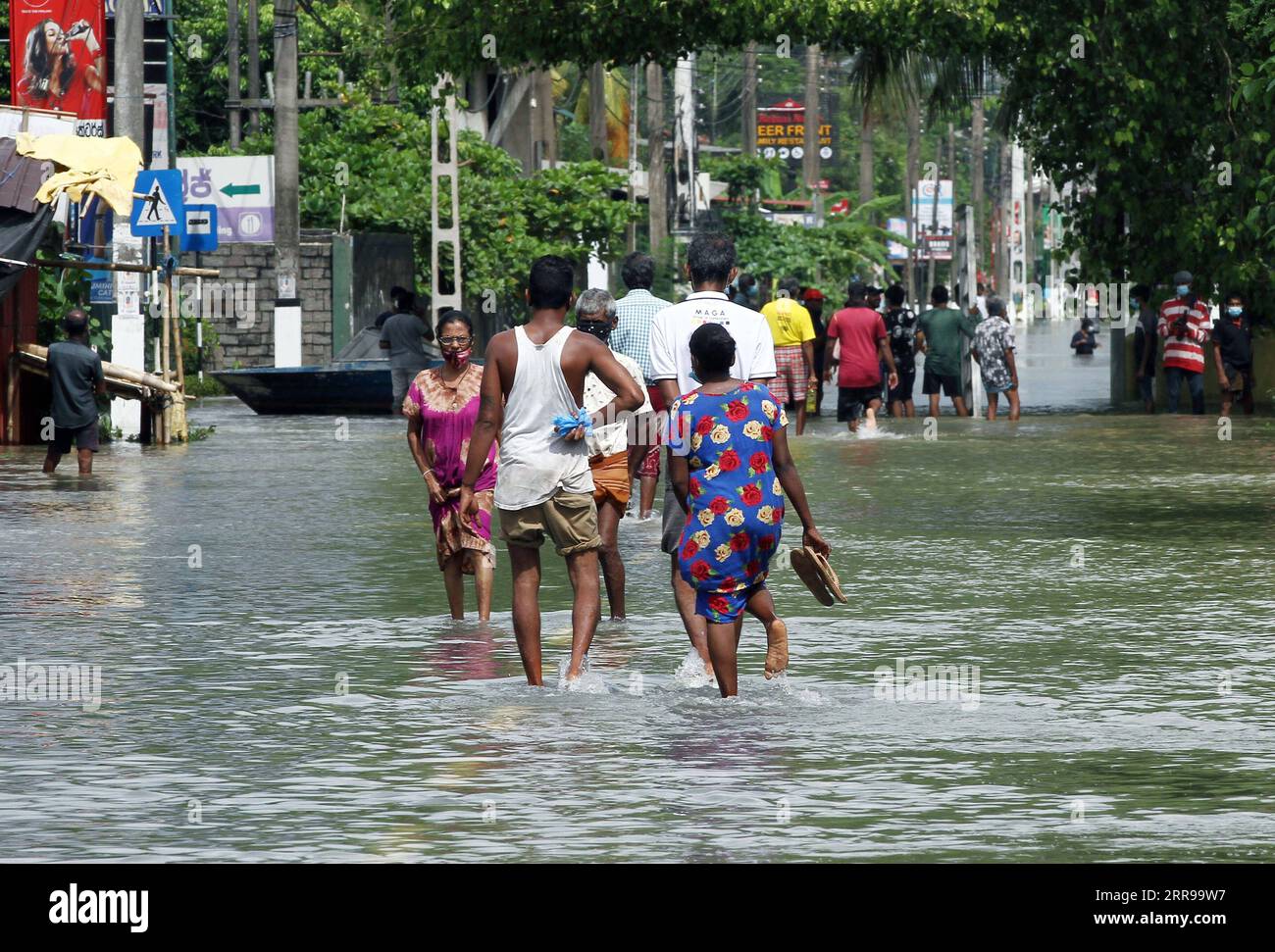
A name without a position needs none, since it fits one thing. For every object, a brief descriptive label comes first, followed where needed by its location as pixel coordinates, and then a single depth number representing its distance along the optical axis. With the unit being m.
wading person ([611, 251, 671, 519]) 14.62
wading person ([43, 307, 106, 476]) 20.97
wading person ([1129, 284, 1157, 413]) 32.25
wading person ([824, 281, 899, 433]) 27.08
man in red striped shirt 29.80
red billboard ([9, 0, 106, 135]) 26.64
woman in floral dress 9.63
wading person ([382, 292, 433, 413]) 29.73
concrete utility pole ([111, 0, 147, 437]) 26.59
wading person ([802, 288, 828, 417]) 31.69
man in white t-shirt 10.72
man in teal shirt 30.44
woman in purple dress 12.07
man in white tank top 9.92
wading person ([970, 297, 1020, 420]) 29.92
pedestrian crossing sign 25.17
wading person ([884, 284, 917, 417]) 31.28
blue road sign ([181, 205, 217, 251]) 28.62
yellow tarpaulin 23.72
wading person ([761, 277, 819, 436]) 26.20
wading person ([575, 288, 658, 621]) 11.55
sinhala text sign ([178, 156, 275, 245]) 42.19
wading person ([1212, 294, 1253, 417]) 29.72
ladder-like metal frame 36.50
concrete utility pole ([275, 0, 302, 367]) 36.19
